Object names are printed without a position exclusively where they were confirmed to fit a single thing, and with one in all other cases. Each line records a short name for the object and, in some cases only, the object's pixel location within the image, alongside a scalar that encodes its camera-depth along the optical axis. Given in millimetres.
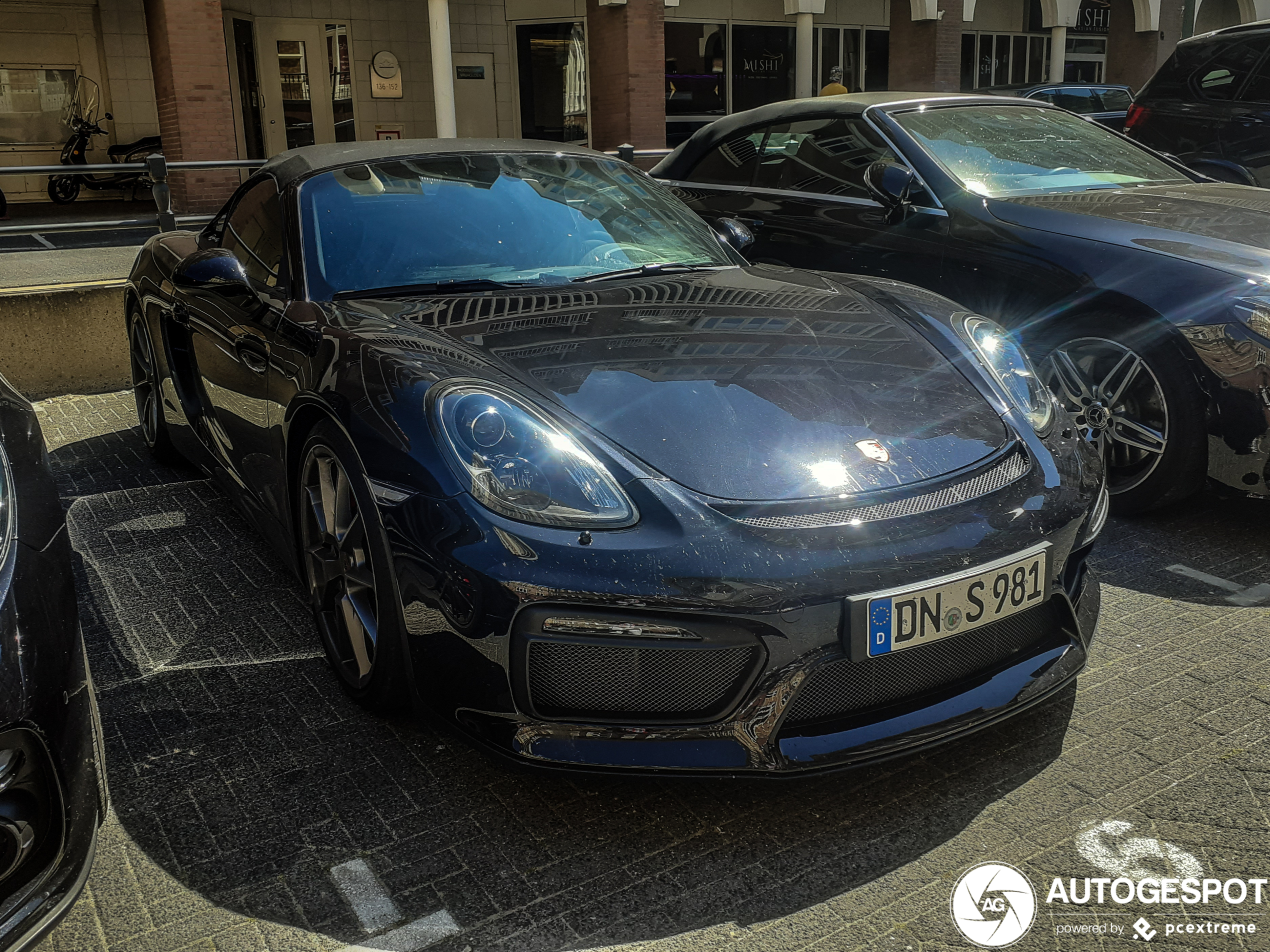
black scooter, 17172
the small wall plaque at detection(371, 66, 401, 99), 18281
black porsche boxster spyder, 2178
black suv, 6945
